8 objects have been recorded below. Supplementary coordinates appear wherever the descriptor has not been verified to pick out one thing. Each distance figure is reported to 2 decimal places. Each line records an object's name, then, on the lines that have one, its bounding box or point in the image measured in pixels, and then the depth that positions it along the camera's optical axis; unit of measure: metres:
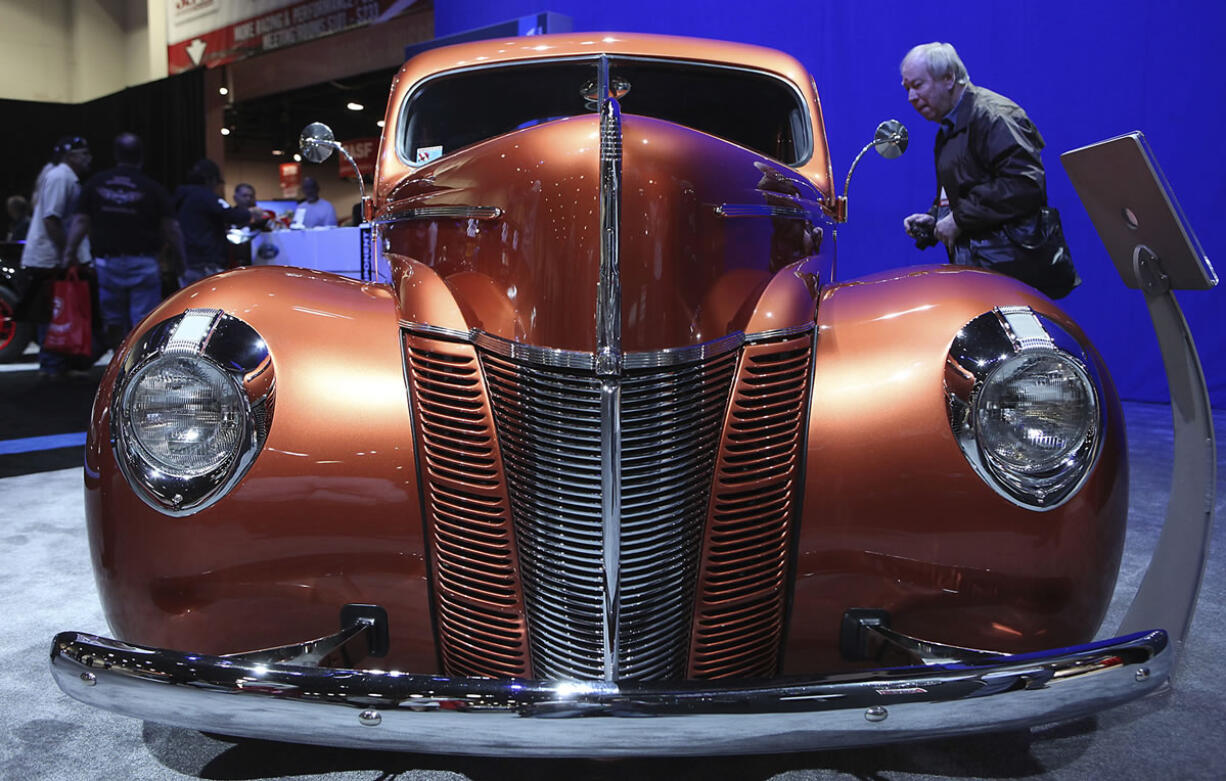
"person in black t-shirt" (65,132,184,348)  5.51
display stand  1.57
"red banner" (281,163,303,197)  15.71
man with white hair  2.84
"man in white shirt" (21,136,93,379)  6.13
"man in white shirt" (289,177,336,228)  8.43
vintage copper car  1.38
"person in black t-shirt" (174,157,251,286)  6.28
